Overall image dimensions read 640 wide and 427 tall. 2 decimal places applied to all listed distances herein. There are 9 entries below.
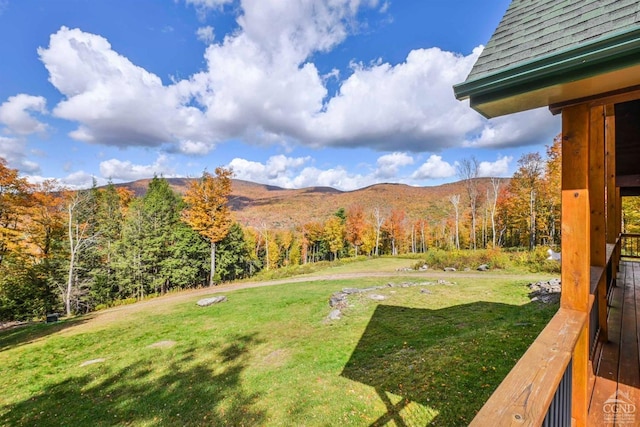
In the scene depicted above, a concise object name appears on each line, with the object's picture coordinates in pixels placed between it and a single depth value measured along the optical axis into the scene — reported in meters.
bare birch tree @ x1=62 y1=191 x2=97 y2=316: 14.37
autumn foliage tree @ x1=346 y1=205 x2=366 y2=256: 33.53
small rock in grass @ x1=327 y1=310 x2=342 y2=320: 9.03
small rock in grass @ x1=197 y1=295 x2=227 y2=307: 12.34
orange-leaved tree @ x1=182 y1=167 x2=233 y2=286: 19.06
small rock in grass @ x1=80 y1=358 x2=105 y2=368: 7.11
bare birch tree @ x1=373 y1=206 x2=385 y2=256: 30.82
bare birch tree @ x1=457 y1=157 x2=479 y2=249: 22.95
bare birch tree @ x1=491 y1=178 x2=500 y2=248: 23.71
